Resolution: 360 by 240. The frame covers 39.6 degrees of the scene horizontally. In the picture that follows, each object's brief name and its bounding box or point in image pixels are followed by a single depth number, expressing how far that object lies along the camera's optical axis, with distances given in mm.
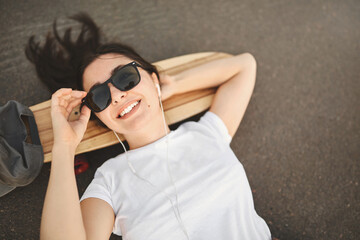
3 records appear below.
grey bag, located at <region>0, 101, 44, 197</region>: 1039
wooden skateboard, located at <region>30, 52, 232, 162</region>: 1149
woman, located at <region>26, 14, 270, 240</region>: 980
